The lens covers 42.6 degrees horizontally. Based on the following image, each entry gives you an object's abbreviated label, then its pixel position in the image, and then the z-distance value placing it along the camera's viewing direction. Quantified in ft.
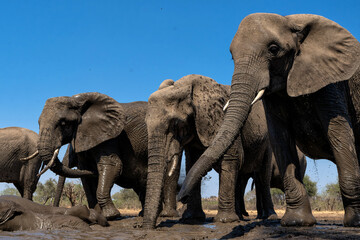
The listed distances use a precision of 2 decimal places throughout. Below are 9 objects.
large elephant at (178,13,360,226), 15.71
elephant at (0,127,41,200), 36.99
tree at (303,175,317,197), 74.64
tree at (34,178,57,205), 77.41
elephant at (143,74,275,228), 19.55
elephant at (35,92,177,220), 25.22
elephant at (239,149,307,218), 30.42
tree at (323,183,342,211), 57.82
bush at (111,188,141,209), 69.15
